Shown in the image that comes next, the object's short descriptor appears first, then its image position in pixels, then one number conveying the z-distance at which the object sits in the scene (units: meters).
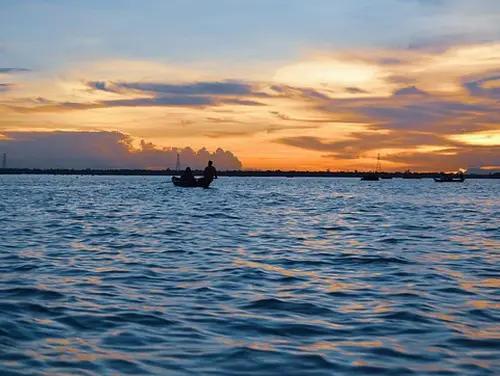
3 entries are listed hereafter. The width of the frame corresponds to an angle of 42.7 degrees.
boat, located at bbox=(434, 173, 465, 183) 187.62
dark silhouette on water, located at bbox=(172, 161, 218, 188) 71.68
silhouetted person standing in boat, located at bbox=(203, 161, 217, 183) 67.00
